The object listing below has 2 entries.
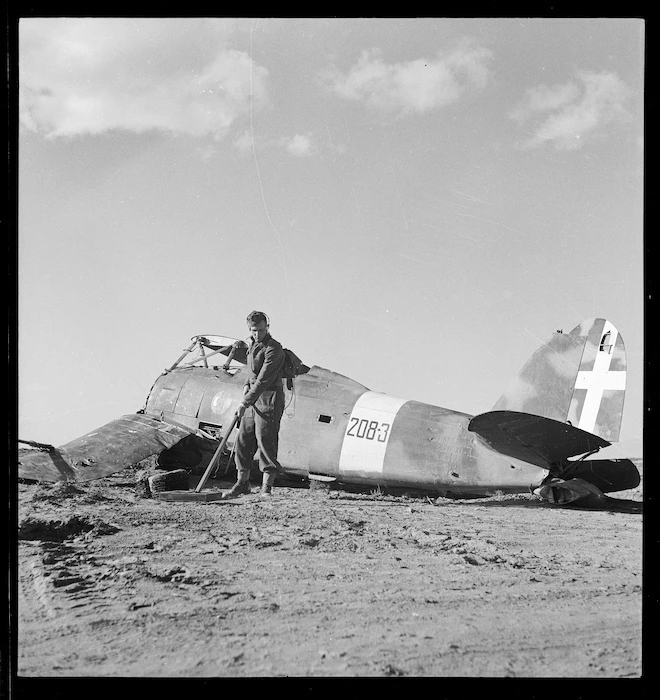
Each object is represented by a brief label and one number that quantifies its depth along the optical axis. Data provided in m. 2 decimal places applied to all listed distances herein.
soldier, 9.55
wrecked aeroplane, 7.75
